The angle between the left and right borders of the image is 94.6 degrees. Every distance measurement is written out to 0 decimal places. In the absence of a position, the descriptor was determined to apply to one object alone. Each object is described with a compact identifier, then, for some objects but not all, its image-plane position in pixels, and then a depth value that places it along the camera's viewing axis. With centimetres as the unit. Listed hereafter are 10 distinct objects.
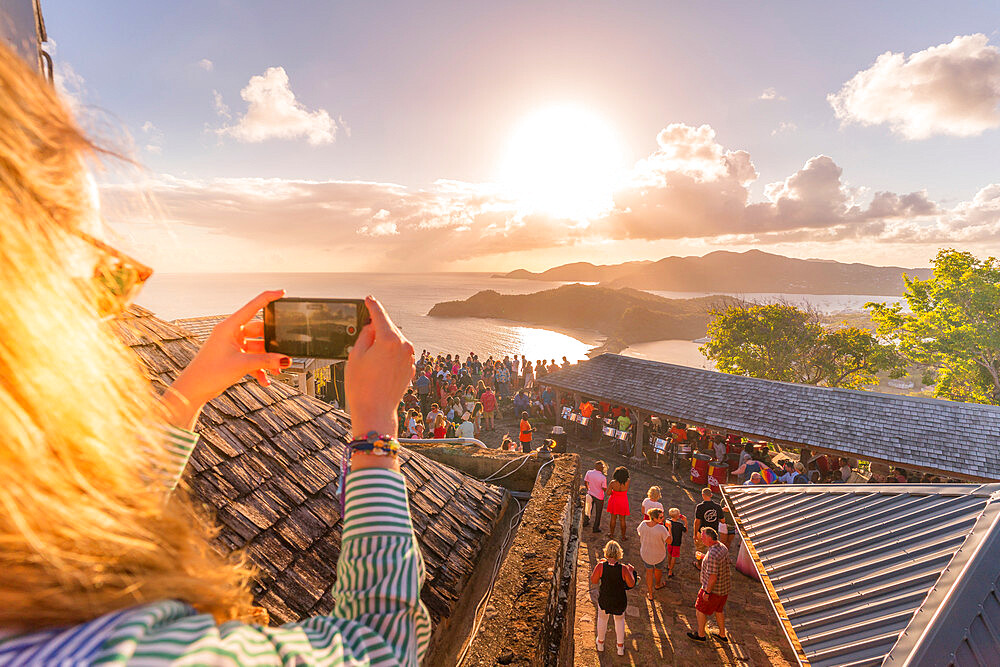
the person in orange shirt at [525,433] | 1185
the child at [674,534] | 814
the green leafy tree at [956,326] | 2022
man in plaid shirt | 655
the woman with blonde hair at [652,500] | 781
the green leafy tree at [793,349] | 2561
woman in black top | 609
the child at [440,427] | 1120
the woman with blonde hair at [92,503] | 52
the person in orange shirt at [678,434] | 1450
